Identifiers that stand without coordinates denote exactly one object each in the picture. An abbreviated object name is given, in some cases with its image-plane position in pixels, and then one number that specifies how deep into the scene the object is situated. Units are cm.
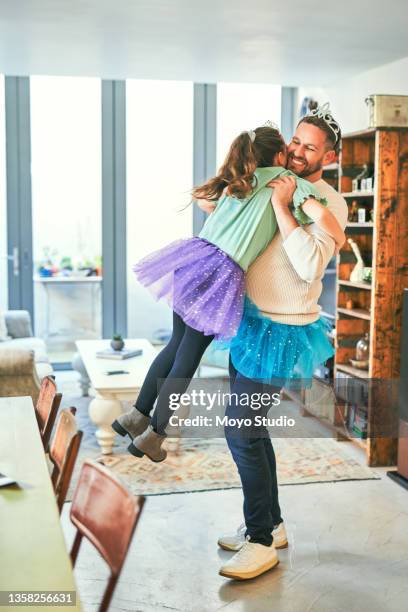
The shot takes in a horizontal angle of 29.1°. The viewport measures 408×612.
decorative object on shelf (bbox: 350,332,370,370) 488
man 260
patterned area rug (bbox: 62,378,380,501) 429
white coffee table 463
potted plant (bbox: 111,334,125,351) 570
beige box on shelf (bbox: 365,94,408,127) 438
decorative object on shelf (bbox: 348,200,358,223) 502
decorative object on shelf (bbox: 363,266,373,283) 484
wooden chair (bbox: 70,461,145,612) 168
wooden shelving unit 441
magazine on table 558
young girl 254
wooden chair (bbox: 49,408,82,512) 214
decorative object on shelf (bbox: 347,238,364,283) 490
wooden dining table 159
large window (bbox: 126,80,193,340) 729
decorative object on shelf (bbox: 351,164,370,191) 494
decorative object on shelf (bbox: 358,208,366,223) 488
